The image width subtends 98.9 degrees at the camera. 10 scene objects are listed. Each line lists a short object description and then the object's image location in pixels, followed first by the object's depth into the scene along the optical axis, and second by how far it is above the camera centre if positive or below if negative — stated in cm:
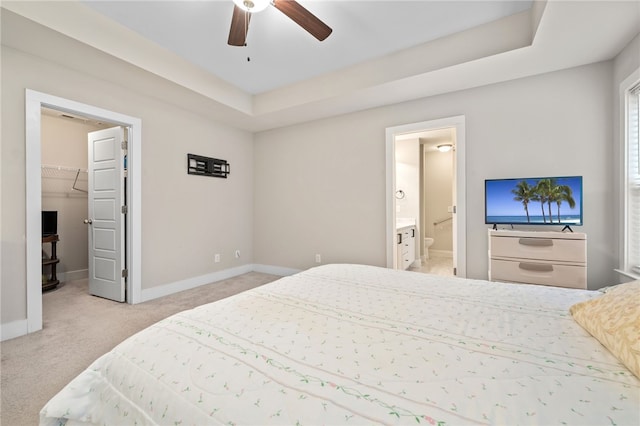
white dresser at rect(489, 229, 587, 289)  233 -41
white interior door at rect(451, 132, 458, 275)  315 +7
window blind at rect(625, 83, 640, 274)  222 +23
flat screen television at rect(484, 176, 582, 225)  250 +11
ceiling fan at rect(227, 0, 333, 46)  179 +135
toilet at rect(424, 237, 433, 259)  589 -72
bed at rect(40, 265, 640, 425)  67 -48
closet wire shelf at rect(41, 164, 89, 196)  420 +51
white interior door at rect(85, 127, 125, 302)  329 -4
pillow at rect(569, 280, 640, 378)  82 -39
